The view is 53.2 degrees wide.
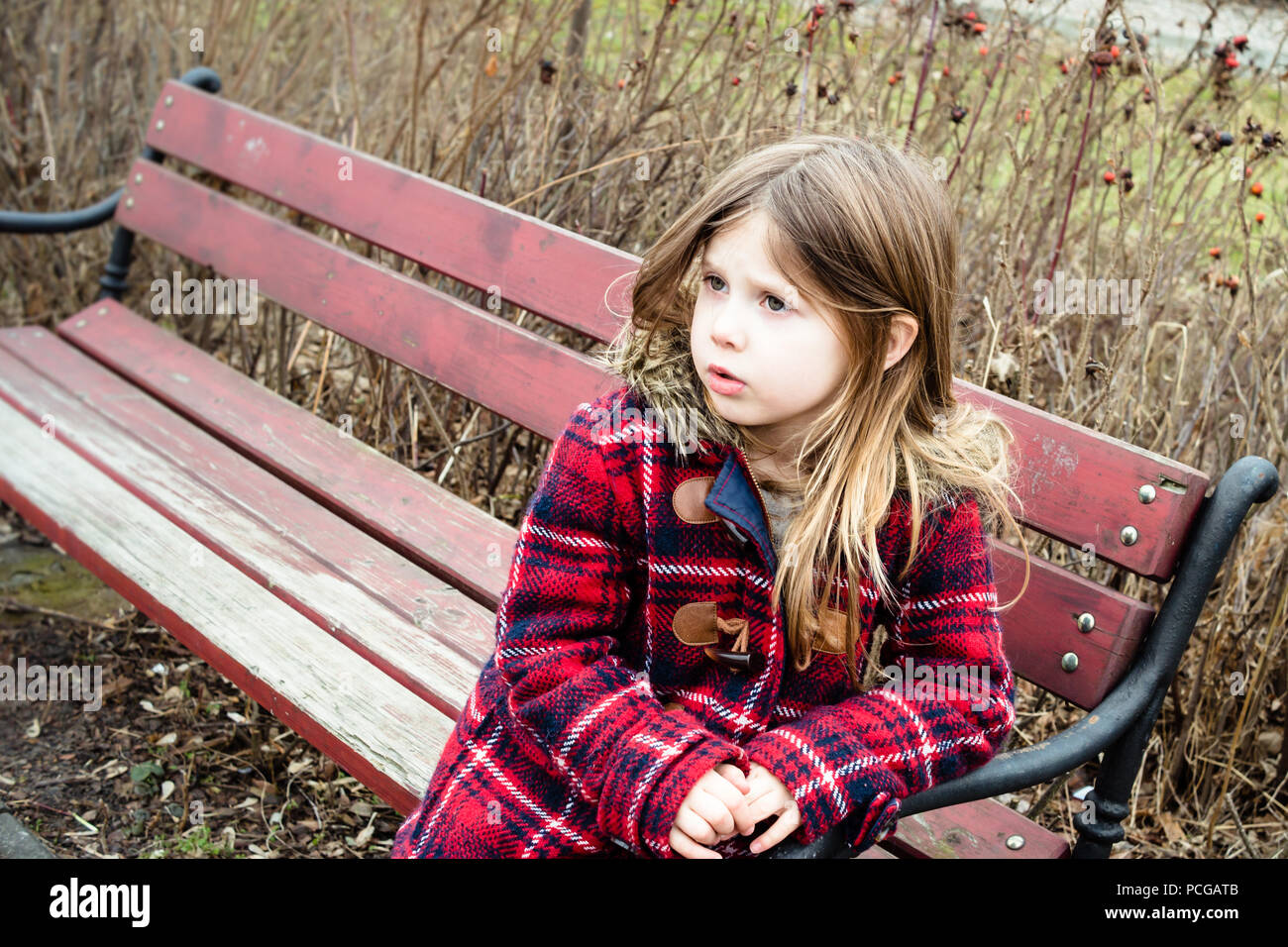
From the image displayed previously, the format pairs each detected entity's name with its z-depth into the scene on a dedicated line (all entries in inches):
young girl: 62.8
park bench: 73.9
